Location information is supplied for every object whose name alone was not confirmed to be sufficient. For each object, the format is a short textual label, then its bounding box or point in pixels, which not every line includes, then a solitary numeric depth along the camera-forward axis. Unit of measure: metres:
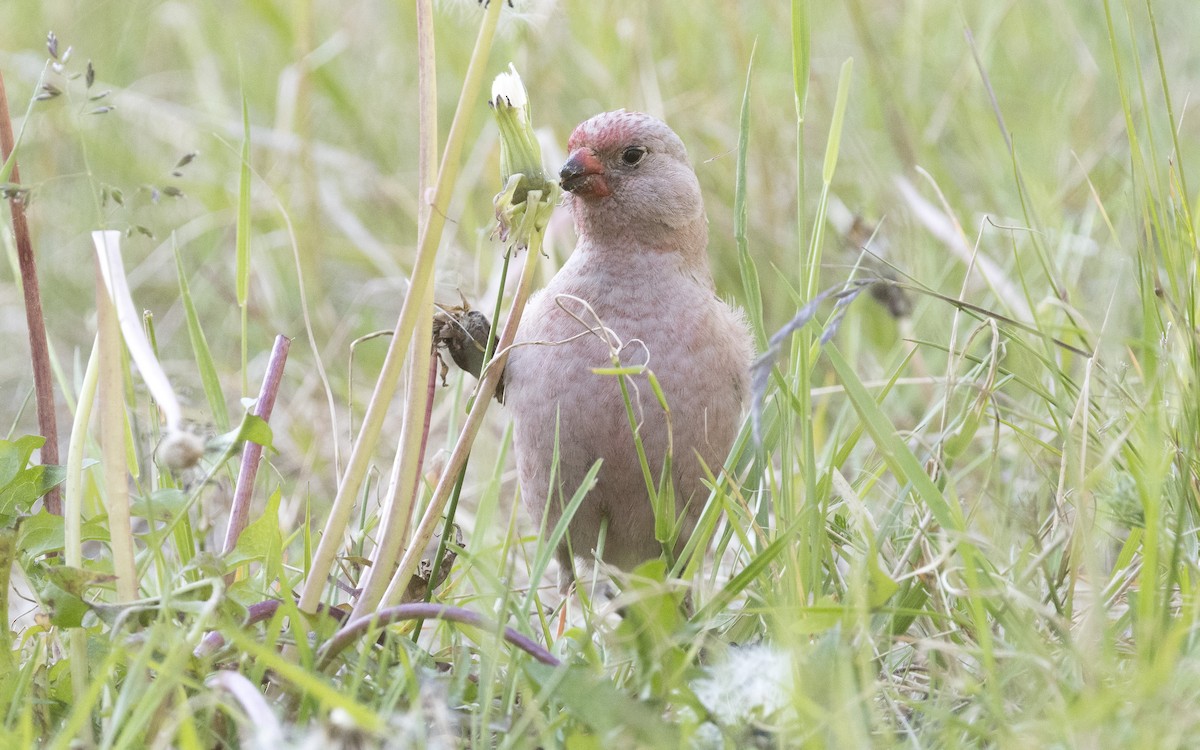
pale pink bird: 3.83
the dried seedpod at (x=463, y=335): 3.83
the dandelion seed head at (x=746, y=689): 3.76
